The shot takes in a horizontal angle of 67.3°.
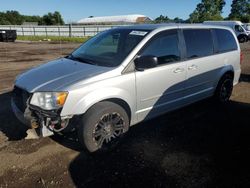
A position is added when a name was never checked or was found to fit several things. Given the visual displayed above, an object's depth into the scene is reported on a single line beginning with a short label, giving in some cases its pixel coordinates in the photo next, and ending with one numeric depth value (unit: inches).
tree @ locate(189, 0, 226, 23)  1780.5
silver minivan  95.7
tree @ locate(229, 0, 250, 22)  1889.7
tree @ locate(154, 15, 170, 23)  2175.7
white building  1926.7
